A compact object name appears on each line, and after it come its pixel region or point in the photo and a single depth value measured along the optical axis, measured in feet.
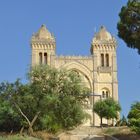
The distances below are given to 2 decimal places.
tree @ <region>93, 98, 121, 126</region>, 214.07
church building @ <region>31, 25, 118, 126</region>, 274.85
